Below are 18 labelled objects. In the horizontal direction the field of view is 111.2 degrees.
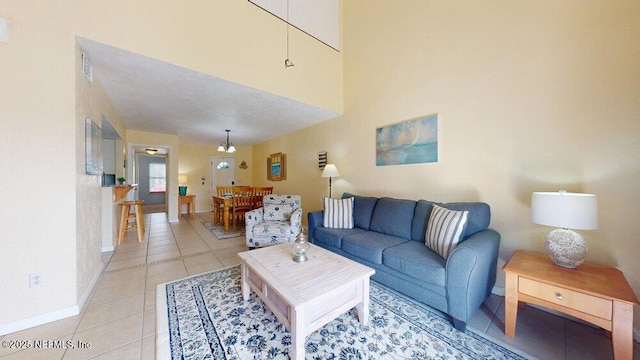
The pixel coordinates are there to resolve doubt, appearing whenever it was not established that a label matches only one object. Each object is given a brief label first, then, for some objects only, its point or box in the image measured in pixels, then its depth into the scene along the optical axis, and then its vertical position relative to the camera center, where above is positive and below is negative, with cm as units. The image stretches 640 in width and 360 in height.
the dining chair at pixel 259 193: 504 -32
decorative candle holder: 184 -58
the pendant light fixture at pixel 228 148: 518 +78
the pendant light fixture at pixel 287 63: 302 +166
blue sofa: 164 -68
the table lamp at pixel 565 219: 144 -28
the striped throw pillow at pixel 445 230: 191 -47
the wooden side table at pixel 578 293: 121 -71
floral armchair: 325 -68
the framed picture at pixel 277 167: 570 +35
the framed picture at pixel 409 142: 271 +51
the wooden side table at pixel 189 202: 621 -63
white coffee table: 129 -70
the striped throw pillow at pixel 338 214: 300 -48
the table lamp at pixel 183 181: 657 -1
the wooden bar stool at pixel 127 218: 369 -64
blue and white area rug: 141 -111
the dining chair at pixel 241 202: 469 -47
